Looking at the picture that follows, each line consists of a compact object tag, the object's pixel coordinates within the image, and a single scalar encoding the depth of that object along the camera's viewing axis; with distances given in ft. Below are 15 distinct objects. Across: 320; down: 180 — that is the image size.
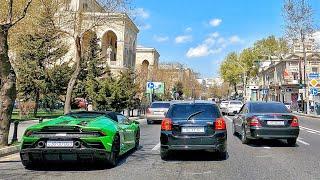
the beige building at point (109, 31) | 78.33
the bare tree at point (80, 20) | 76.59
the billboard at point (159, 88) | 194.66
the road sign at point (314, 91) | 152.56
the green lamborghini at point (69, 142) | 31.76
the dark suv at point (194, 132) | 37.11
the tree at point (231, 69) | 364.44
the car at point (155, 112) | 98.91
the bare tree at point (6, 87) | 43.93
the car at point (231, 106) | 146.92
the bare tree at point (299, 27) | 175.22
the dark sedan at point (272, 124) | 48.75
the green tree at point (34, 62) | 115.24
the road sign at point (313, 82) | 154.30
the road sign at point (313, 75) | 155.82
